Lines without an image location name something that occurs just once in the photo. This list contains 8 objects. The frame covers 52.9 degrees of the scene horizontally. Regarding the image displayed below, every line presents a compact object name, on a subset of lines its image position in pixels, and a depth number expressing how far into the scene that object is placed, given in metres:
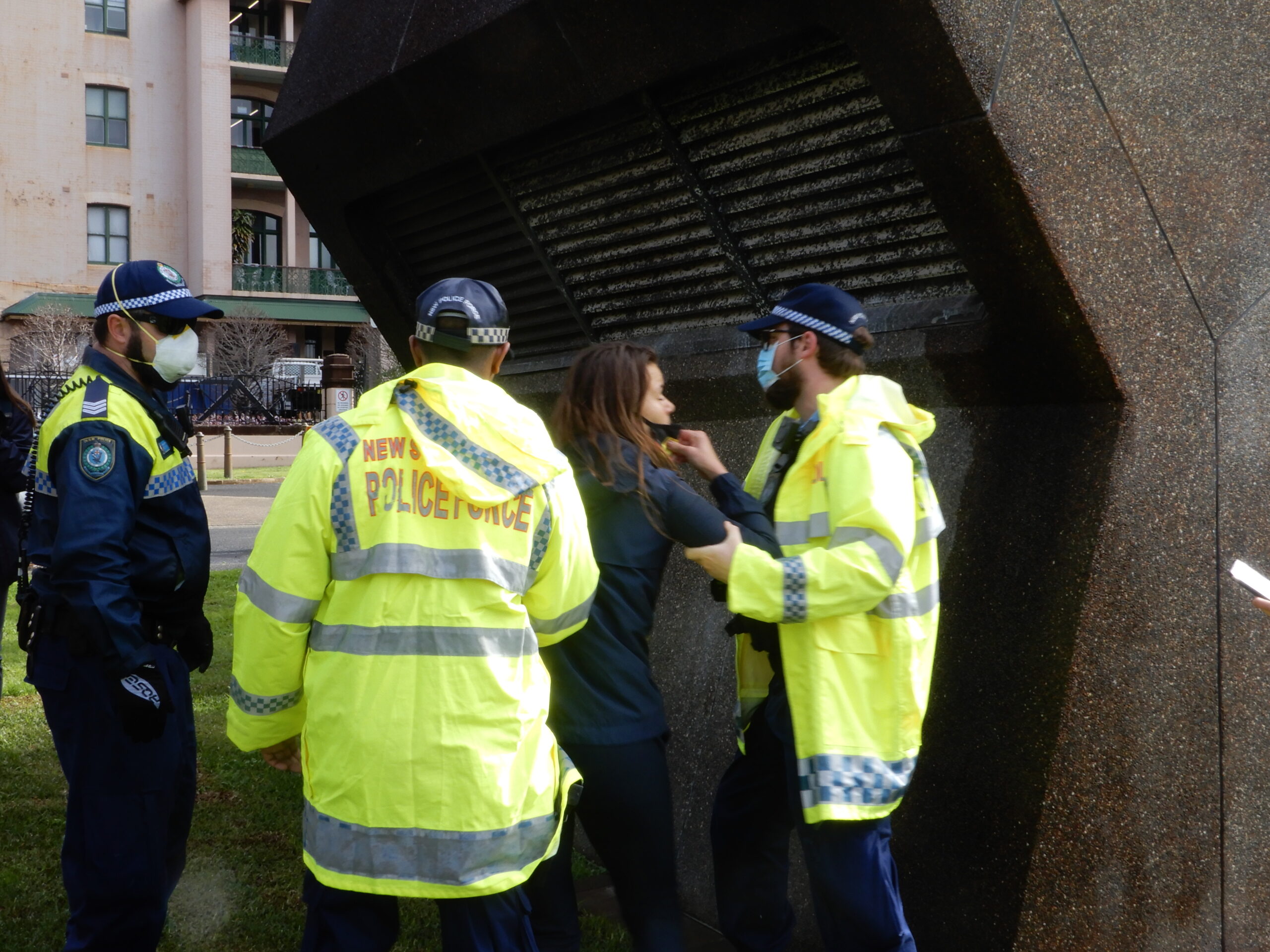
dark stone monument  3.63
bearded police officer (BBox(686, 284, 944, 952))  3.02
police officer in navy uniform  3.39
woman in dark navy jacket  3.17
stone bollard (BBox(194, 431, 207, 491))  22.21
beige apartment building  41.09
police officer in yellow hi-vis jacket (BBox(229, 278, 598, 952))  2.68
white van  41.16
